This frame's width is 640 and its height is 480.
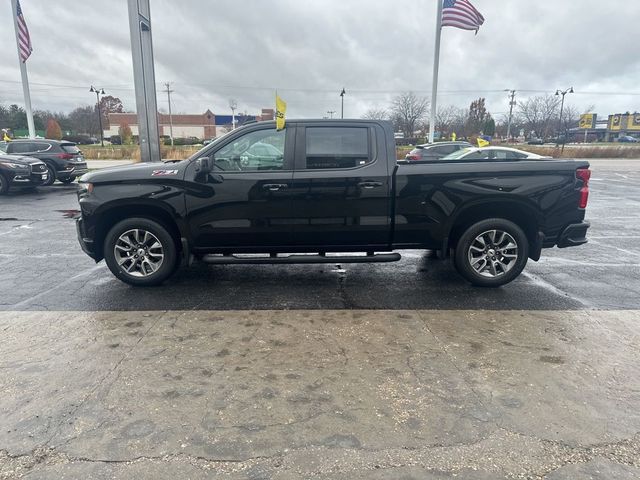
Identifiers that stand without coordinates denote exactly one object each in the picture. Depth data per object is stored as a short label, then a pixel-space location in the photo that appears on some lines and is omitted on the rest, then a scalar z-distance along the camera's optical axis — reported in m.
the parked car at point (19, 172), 13.89
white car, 15.14
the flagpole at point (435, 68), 18.30
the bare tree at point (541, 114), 77.44
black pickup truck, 5.09
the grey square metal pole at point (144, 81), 10.98
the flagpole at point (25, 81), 18.59
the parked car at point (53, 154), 15.88
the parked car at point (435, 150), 18.80
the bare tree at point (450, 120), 68.25
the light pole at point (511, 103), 77.00
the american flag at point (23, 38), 18.64
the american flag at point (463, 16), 16.52
